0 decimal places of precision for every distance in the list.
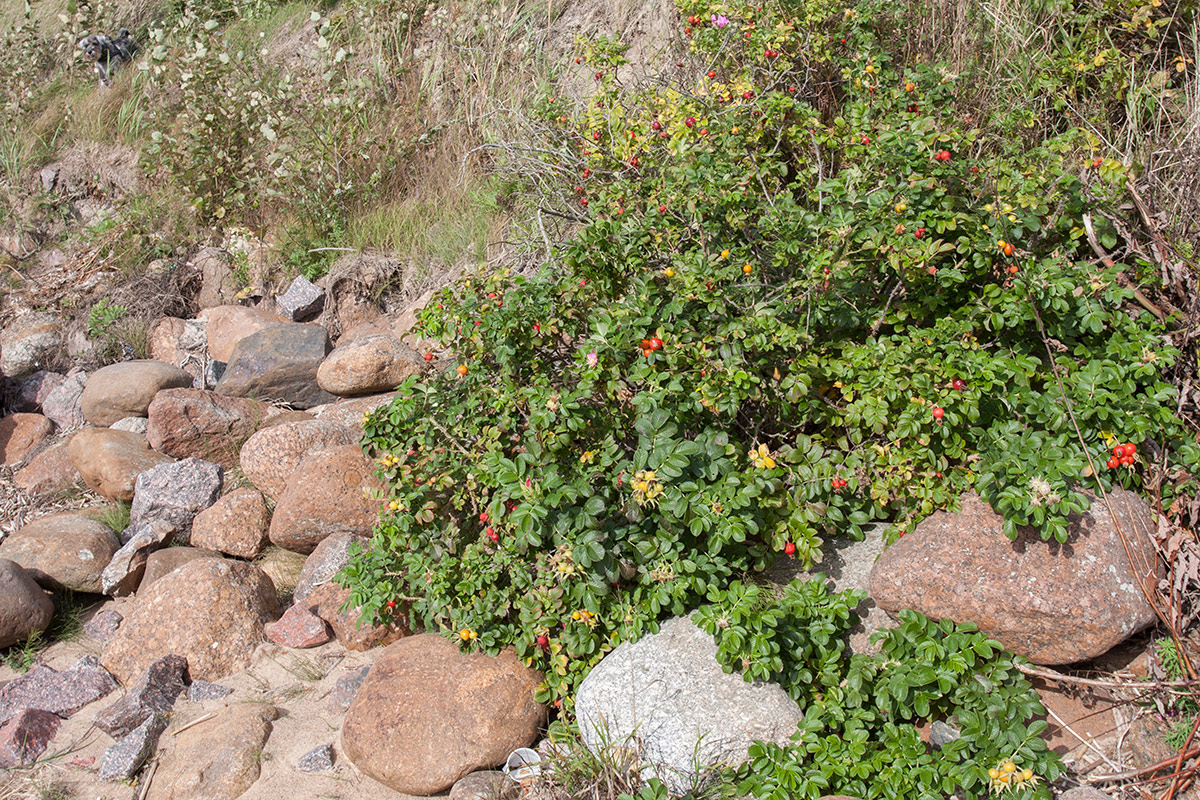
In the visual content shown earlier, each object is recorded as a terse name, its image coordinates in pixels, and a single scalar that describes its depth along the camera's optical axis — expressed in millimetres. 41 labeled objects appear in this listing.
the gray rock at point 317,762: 2912
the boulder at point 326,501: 3934
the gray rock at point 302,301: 6113
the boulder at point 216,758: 2877
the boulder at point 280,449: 4473
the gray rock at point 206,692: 3371
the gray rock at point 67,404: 6059
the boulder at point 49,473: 5258
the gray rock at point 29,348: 6555
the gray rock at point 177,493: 4512
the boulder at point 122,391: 5590
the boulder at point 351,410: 4867
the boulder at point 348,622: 3441
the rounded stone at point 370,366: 5031
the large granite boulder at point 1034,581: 2539
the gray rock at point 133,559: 4152
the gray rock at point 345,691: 3199
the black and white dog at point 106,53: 9188
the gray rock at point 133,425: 5527
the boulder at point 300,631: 3565
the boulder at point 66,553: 4180
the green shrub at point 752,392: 2732
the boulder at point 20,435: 5812
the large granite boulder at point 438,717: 2773
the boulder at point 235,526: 4258
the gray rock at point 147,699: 3258
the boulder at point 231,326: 6078
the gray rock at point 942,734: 2469
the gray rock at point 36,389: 6344
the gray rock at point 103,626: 3938
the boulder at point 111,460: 4863
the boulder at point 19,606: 3785
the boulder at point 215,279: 6781
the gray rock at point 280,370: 5410
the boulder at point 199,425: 4980
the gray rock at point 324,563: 3791
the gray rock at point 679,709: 2543
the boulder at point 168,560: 4117
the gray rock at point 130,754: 3010
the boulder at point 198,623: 3529
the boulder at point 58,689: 3430
